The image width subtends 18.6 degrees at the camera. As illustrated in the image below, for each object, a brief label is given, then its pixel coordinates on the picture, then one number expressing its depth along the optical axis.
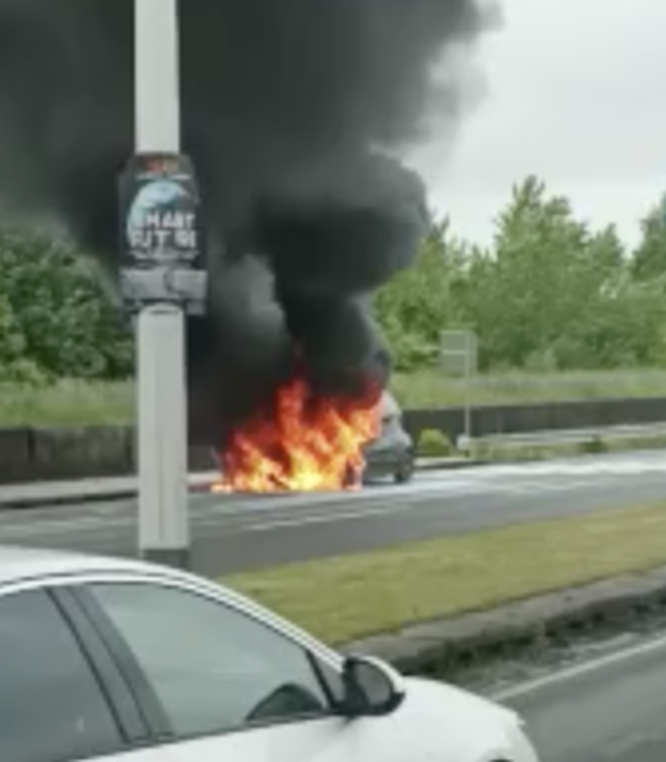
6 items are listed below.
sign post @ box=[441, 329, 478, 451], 44.59
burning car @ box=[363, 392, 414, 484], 33.88
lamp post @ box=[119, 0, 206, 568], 9.85
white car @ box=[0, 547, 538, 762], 4.07
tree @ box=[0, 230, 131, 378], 52.47
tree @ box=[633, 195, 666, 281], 89.60
